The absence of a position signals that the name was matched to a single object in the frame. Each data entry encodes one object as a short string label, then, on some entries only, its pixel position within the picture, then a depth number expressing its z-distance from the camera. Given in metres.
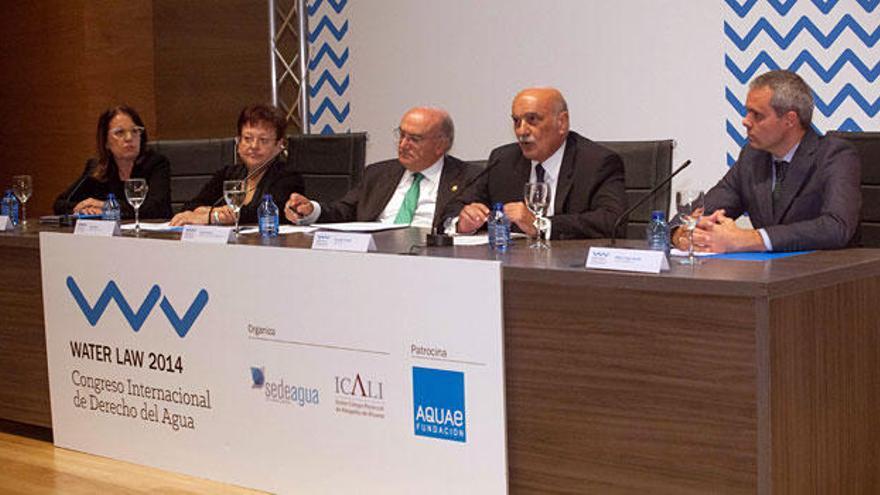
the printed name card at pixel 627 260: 2.56
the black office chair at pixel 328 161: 4.82
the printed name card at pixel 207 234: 3.43
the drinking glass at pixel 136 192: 3.95
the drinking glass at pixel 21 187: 4.38
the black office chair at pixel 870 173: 3.52
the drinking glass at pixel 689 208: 2.75
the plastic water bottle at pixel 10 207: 4.36
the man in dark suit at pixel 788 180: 3.02
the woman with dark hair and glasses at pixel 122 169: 4.94
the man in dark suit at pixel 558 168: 3.74
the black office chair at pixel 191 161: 5.37
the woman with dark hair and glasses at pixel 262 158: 4.46
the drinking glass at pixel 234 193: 3.71
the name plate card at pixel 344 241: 3.10
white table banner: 2.88
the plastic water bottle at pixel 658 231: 2.83
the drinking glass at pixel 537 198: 3.12
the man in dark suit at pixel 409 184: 4.29
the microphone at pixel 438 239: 3.21
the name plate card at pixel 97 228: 3.77
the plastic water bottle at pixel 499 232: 3.17
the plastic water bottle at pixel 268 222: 3.66
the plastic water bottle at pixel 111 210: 4.14
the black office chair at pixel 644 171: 3.95
